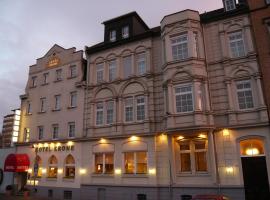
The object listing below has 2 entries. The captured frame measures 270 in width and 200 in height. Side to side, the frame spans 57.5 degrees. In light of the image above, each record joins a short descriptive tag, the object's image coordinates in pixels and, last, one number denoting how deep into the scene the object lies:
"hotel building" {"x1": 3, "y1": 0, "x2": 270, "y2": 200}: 18.19
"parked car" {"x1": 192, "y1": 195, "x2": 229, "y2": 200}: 12.04
